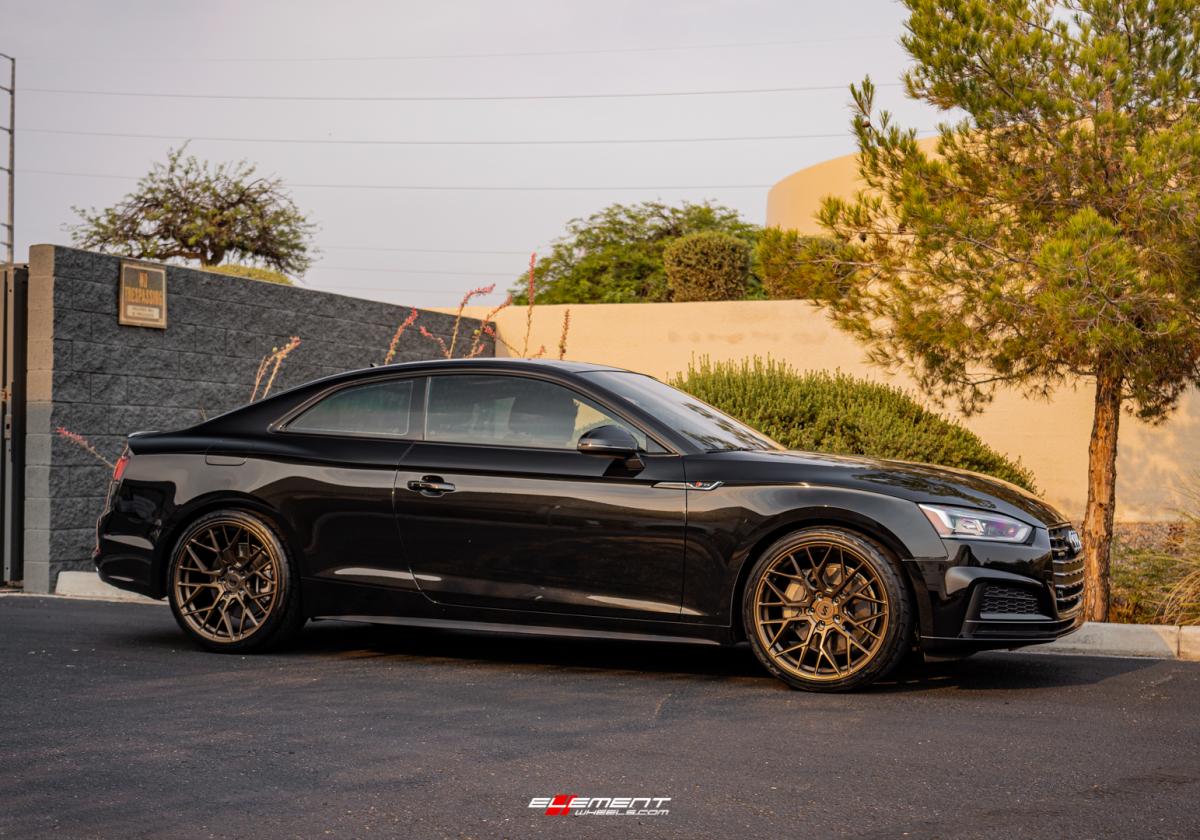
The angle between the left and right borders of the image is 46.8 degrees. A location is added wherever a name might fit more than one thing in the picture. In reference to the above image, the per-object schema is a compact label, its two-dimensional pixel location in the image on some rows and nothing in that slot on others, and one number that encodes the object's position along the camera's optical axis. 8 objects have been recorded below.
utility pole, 33.03
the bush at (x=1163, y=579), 9.24
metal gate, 10.91
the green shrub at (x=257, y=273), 22.53
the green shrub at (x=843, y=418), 11.24
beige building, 16.36
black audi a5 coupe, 6.40
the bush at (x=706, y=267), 26.22
